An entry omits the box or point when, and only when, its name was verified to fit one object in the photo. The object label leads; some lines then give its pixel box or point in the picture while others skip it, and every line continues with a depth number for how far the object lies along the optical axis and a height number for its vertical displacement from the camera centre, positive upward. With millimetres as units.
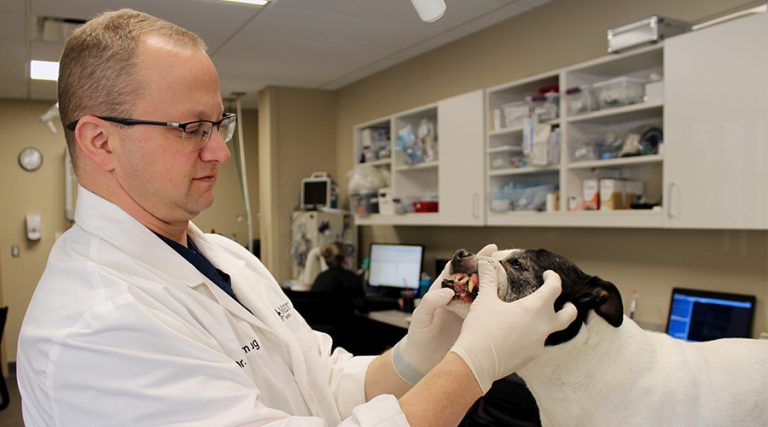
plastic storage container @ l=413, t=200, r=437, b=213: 3869 -29
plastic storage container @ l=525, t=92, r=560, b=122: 2918 +442
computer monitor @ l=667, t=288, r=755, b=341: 2430 -451
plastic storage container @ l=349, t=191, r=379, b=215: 4484 -10
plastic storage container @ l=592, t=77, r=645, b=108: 2619 +447
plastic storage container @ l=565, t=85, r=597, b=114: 2779 +440
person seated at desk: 3988 -542
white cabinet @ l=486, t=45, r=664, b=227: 2615 +253
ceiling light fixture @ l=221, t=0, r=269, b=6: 3160 +994
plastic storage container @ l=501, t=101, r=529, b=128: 3086 +427
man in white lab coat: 916 -170
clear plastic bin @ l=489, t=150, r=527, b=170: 3191 +207
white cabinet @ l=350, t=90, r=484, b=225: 3410 +249
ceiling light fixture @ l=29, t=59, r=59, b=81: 4422 +962
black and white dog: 1071 -293
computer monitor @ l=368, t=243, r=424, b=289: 4215 -432
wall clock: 5809 +407
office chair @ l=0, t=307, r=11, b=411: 3565 -695
